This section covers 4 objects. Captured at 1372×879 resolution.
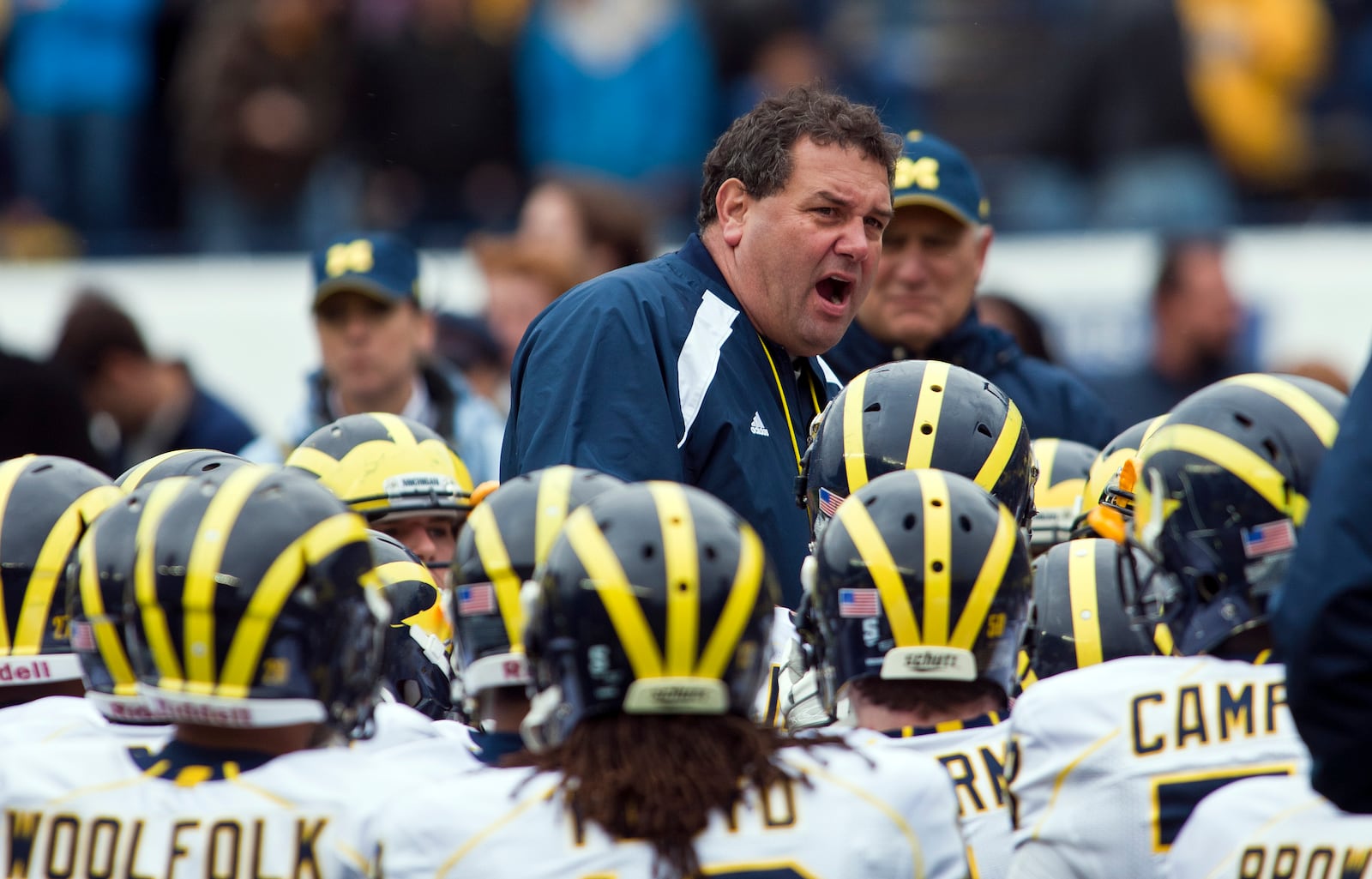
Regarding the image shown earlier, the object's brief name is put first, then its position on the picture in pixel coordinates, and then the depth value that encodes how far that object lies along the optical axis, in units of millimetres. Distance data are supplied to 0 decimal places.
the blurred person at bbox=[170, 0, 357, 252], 25187
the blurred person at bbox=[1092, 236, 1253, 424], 21344
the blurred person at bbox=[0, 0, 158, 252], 26109
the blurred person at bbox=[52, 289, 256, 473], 20078
